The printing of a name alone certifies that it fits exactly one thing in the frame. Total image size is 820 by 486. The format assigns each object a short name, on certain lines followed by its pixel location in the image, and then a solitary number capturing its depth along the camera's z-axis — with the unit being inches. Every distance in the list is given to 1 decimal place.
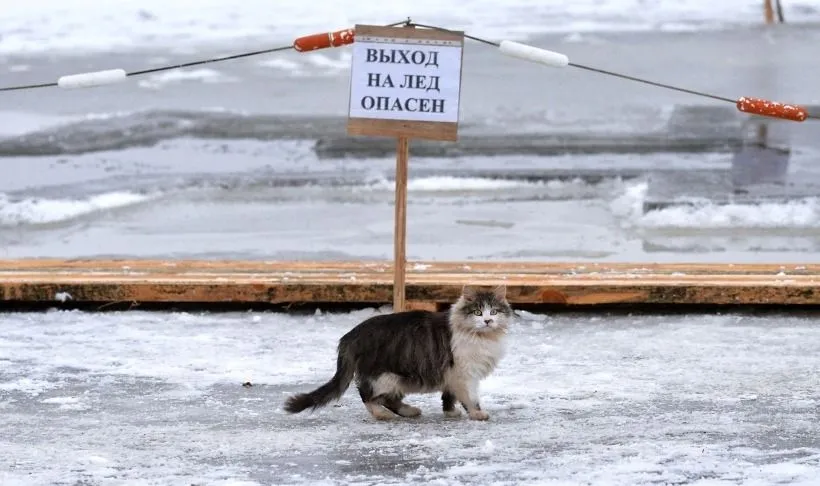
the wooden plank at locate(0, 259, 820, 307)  625.0
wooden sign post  555.5
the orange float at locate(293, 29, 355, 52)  590.2
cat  454.0
